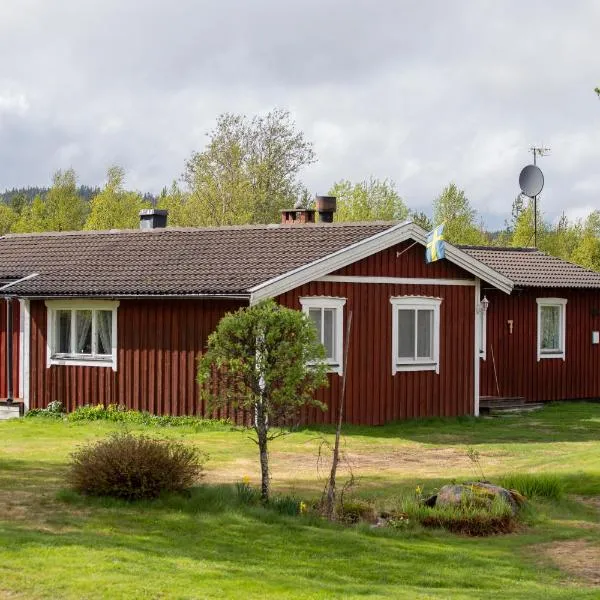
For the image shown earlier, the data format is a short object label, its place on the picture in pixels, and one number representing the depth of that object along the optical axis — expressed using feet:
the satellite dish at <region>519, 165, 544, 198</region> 122.11
